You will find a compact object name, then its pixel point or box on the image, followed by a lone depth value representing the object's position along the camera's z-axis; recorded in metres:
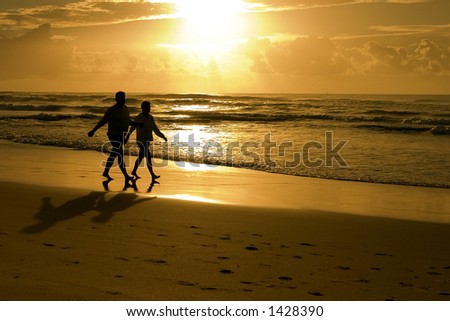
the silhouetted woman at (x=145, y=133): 12.67
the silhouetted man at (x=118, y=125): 12.19
